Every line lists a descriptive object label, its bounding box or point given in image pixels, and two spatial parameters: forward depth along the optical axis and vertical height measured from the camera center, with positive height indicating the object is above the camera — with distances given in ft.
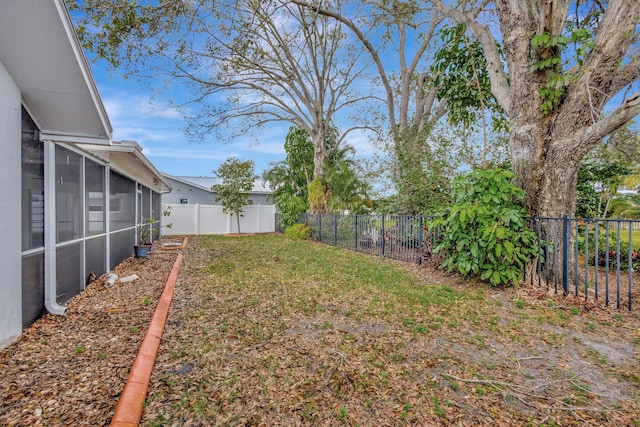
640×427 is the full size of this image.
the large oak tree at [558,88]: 14.98 +6.74
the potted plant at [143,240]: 25.84 -2.99
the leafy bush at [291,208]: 49.75 +0.52
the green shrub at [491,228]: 16.11 -0.88
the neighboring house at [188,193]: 67.05 +3.99
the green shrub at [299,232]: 44.11 -3.07
